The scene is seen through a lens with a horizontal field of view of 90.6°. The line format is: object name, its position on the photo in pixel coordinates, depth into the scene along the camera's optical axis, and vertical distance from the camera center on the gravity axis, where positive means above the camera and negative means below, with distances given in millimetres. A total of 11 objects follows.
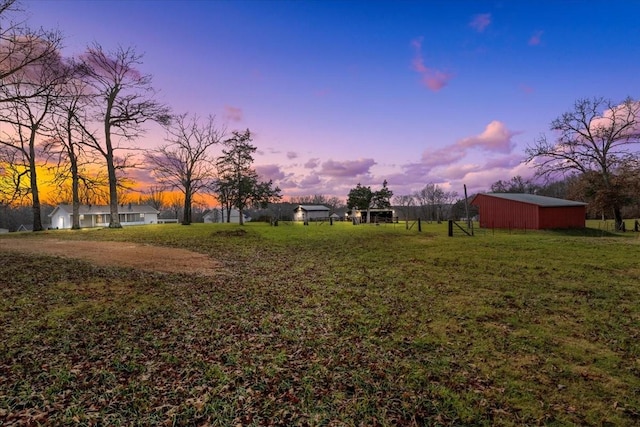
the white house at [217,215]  85188 +1489
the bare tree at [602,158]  28078 +4812
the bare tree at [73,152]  24953 +6121
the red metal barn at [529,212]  26641 -25
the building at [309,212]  80688 +1573
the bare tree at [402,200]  90869 +4679
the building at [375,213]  53088 +153
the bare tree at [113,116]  26719 +9509
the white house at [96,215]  57978 +1810
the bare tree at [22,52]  11102 +6358
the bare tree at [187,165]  38969 +7150
